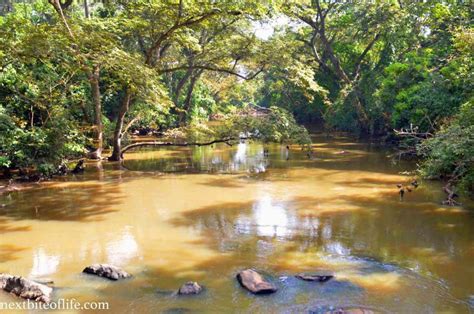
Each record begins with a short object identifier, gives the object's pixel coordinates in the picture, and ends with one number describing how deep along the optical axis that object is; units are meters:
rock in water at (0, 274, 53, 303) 5.41
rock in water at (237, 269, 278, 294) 5.68
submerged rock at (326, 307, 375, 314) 4.98
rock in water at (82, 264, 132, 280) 6.11
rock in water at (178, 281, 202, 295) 5.62
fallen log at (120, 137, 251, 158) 16.00
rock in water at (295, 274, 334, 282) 6.03
